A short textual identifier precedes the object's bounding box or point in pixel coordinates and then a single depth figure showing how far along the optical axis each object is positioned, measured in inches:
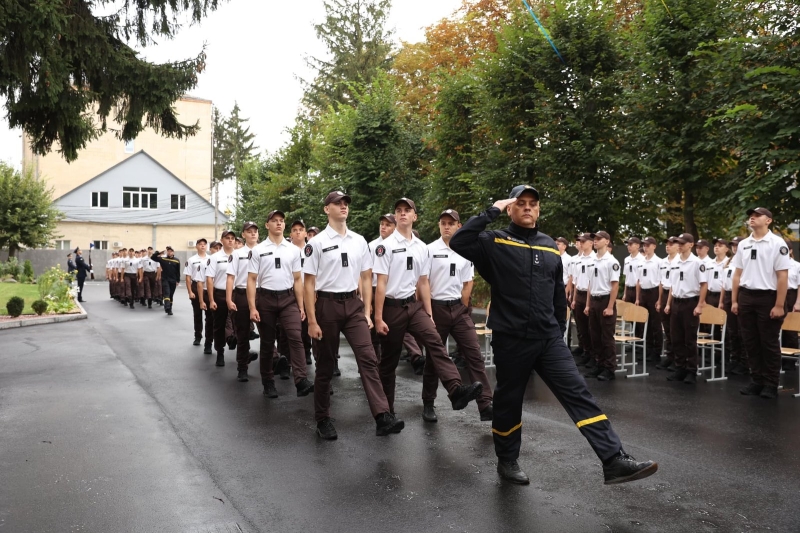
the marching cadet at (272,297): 340.5
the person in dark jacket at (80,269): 1123.8
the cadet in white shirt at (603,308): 398.0
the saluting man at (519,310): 200.2
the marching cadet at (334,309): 255.0
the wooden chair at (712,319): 398.3
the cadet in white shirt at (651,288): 483.2
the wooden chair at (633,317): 408.8
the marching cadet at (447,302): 291.6
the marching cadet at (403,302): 273.3
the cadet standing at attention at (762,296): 339.4
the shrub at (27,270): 1493.6
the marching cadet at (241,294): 386.9
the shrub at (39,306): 770.8
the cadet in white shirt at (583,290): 436.1
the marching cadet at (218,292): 455.2
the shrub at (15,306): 738.8
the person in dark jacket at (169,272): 885.8
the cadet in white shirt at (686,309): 396.7
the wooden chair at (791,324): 348.5
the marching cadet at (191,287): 560.7
